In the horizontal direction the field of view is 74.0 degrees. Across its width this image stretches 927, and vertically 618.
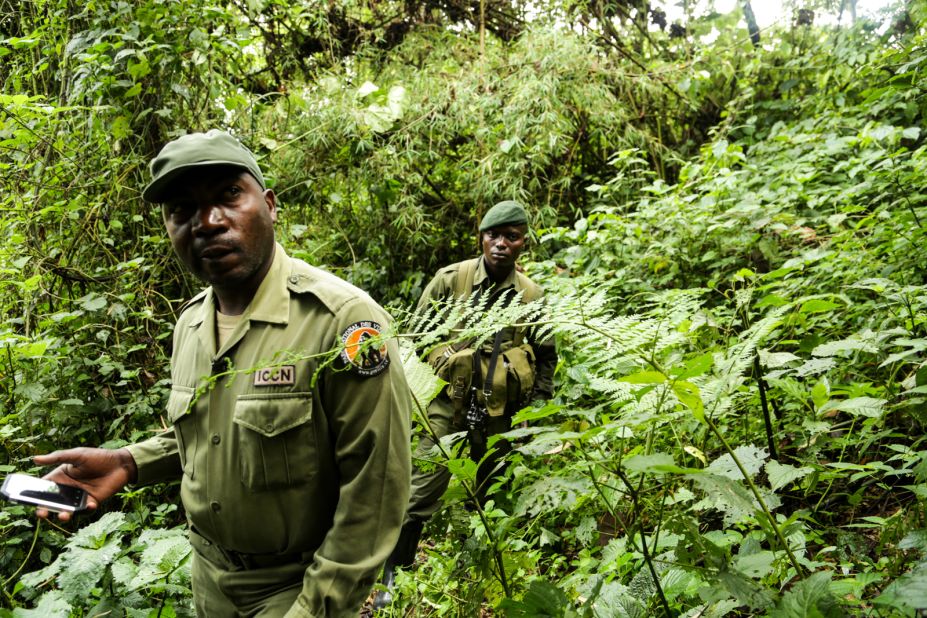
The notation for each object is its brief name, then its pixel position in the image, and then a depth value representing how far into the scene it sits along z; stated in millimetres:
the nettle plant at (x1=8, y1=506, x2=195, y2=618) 2064
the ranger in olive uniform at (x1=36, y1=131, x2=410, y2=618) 1443
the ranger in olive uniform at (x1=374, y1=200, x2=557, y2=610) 3455
